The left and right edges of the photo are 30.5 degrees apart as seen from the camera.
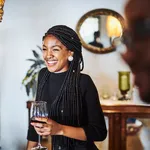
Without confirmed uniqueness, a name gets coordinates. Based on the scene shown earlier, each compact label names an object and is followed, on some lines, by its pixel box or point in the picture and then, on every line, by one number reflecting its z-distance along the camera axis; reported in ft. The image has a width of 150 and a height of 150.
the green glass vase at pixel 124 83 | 7.89
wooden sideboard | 7.41
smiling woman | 3.69
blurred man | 1.19
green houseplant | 8.27
